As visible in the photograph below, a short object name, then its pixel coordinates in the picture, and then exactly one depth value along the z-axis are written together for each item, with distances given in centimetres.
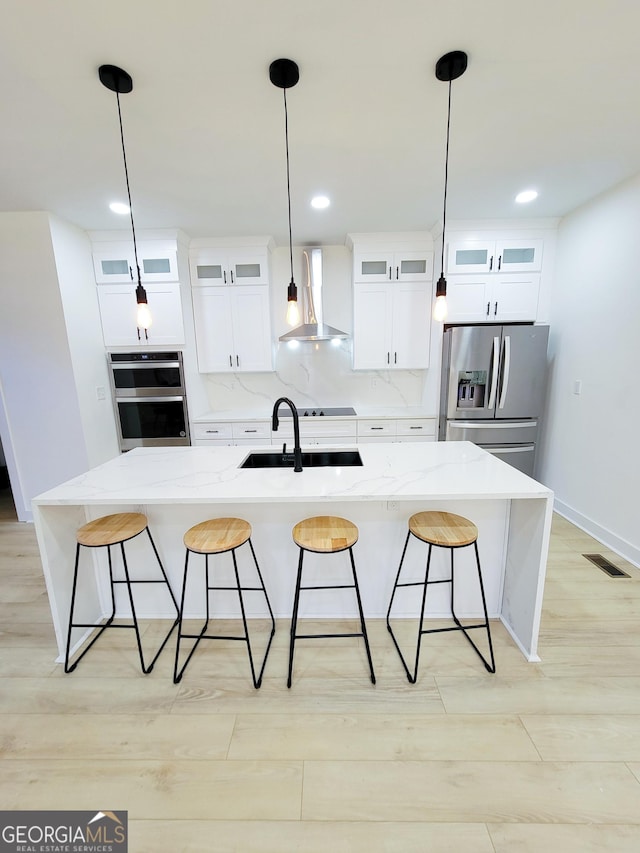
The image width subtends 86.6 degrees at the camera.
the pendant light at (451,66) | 142
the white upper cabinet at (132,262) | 325
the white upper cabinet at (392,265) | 344
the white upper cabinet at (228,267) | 350
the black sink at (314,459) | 216
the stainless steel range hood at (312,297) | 354
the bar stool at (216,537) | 153
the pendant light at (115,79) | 144
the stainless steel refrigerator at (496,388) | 311
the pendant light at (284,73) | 143
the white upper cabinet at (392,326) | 350
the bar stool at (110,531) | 160
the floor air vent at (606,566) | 234
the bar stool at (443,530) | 153
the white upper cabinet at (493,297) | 330
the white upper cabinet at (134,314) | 330
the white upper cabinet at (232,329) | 357
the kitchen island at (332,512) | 157
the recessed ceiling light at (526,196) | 266
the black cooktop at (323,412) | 375
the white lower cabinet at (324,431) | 352
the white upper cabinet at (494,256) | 325
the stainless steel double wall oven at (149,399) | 341
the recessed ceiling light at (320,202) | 267
